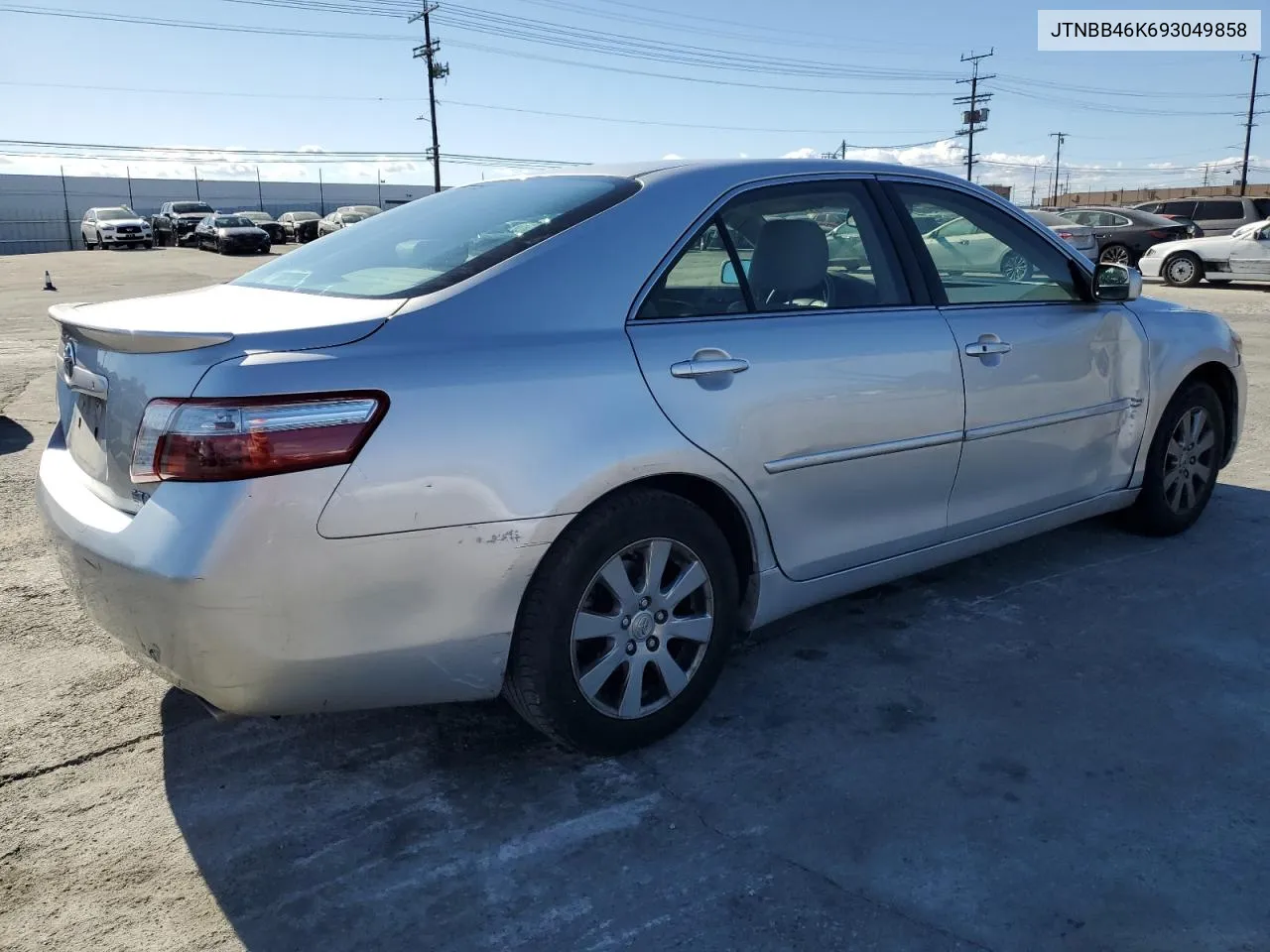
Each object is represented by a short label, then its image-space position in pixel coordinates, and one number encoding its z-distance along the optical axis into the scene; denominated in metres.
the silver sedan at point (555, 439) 2.23
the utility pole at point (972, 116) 68.00
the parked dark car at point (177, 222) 44.06
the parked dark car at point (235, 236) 35.97
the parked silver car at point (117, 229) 40.34
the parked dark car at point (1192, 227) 22.58
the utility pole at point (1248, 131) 61.94
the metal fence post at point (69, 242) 51.68
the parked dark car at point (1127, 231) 22.17
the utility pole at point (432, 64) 54.22
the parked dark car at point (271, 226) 41.90
